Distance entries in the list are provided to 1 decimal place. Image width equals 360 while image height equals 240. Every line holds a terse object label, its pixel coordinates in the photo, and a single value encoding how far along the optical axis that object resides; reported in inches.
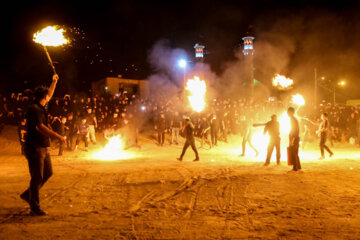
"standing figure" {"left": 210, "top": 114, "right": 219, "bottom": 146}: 663.1
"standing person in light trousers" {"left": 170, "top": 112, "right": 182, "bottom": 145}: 663.8
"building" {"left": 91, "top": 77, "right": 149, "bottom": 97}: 1277.1
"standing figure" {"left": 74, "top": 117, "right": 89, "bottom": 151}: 557.3
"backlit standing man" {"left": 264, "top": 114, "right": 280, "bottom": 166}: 392.2
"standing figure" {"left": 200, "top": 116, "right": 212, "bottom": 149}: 647.1
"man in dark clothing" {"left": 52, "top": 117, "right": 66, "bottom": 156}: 508.1
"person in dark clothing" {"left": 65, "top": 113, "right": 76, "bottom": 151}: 566.6
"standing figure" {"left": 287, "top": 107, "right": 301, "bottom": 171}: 348.5
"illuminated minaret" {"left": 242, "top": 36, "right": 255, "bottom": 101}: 1683.1
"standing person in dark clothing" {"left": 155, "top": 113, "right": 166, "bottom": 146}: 652.7
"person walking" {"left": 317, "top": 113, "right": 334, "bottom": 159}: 455.8
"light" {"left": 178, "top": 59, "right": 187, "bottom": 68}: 711.4
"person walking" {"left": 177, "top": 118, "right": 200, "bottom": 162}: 441.1
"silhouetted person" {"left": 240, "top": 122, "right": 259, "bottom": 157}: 486.7
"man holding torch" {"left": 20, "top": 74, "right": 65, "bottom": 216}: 190.5
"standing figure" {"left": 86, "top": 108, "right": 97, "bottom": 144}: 576.3
